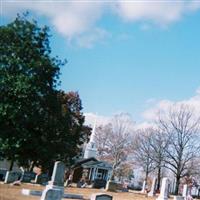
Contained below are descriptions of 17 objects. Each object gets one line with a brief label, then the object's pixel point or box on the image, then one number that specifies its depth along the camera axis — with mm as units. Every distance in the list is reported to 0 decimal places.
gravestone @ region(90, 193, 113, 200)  18109
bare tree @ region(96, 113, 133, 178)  66375
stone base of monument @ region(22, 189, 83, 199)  22047
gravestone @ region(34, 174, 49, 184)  38125
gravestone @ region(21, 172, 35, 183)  37425
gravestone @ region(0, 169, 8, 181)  36200
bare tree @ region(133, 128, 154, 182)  60438
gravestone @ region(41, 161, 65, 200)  18906
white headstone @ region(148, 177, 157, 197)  41550
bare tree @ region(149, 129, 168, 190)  53325
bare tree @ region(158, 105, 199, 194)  49562
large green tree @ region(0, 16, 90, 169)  30328
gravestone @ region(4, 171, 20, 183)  30495
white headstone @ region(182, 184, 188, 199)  34006
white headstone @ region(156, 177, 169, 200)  25317
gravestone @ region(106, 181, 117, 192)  40081
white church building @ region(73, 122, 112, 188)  59375
